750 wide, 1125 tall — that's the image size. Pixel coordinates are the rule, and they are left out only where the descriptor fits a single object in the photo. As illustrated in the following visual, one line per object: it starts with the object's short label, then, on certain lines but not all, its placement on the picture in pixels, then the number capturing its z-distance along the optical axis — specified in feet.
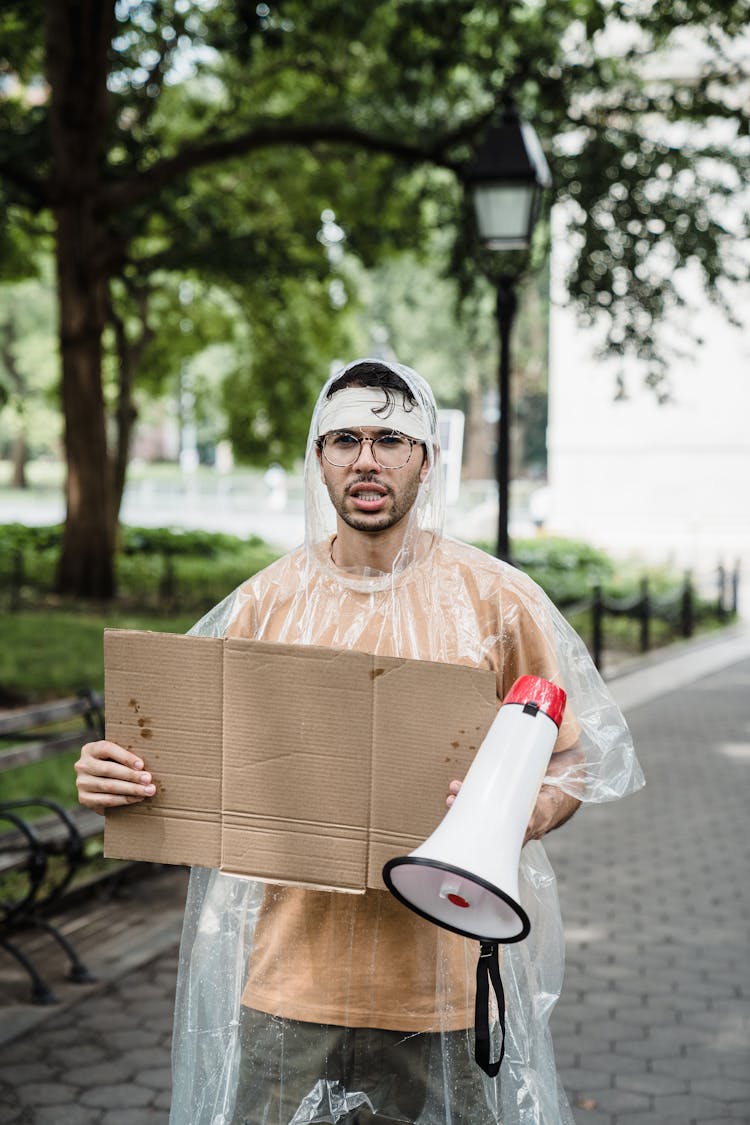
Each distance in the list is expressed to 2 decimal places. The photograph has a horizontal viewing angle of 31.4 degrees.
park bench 16.51
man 7.75
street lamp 28.12
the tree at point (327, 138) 45.34
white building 131.13
